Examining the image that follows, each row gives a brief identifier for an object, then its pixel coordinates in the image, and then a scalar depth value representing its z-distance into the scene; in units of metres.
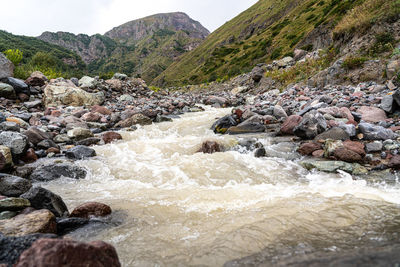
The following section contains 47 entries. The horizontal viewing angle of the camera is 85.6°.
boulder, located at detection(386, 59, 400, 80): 8.75
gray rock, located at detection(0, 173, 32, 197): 3.61
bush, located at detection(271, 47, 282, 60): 32.09
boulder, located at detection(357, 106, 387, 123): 6.43
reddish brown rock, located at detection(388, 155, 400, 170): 4.24
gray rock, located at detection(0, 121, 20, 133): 6.56
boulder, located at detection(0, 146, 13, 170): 4.59
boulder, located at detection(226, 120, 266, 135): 8.35
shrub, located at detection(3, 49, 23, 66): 14.52
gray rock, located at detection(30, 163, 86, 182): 4.87
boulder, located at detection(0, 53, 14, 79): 12.05
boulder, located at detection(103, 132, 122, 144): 7.96
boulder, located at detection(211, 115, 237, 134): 8.96
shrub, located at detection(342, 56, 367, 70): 10.84
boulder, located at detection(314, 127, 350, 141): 5.71
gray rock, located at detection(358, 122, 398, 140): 5.23
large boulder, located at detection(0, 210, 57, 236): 2.37
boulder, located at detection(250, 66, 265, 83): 22.73
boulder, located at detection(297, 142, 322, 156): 5.61
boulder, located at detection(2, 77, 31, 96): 12.17
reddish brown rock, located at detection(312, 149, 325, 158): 5.33
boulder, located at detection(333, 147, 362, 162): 4.70
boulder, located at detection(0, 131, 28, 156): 5.26
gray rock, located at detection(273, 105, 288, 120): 9.48
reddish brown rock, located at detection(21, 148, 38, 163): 5.71
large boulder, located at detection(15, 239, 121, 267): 1.40
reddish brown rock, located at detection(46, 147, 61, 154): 6.47
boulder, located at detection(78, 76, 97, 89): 16.03
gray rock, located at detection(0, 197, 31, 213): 2.84
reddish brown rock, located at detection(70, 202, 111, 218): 3.16
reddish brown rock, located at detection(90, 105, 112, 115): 12.07
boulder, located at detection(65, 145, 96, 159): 6.18
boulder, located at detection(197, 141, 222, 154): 6.31
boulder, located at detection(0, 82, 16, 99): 11.49
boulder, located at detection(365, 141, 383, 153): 4.91
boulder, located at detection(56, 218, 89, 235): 2.81
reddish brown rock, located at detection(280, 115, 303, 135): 7.29
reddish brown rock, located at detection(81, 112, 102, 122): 10.77
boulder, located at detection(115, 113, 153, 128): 10.43
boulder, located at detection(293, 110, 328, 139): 6.37
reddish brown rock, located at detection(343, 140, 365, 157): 4.77
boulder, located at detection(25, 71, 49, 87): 13.95
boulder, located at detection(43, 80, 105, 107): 12.84
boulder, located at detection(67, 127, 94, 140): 7.97
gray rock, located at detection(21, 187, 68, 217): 3.10
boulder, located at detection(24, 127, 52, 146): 6.77
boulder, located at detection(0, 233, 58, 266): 1.72
